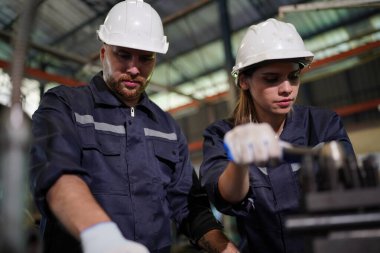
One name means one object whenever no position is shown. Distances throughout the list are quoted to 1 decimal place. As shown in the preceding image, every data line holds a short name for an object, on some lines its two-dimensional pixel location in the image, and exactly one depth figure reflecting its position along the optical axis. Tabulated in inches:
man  42.1
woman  52.1
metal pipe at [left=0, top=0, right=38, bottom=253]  19.9
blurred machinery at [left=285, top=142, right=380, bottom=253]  25.9
